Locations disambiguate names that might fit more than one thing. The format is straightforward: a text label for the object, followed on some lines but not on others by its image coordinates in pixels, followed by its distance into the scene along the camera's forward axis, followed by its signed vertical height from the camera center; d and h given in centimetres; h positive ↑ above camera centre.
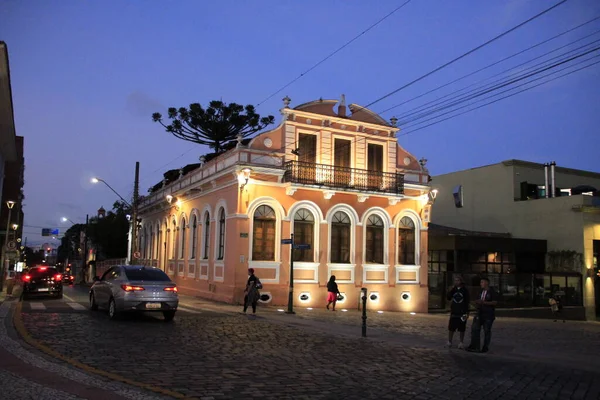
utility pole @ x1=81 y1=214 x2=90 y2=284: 6986 -82
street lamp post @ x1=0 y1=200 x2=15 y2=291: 3034 -103
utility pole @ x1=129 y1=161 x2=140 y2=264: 3253 +280
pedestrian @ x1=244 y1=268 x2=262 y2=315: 1962 -137
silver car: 1531 -116
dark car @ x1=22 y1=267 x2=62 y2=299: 2436 -149
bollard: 1444 -184
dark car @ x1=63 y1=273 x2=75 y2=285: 5181 -287
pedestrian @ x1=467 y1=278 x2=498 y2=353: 1230 -132
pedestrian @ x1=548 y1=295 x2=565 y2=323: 2955 -251
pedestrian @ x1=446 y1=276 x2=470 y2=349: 1276 -121
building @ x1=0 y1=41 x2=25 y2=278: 1303 +409
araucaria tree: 4981 +1226
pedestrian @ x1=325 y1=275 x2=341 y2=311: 2384 -152
